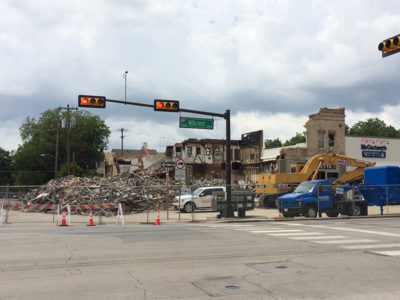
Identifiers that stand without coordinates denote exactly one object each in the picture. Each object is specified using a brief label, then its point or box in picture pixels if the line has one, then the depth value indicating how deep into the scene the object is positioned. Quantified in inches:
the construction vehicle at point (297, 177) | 1240.8
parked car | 1162.0
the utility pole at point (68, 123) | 2171.5
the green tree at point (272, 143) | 4888.3
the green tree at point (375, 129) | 3467.0
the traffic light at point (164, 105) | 836.6
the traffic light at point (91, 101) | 785.6
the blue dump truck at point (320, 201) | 919.7
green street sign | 904.3
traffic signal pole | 919.0
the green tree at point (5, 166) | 4082.7
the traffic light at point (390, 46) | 513.0
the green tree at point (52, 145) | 3149.6
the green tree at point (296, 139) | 4084.2
